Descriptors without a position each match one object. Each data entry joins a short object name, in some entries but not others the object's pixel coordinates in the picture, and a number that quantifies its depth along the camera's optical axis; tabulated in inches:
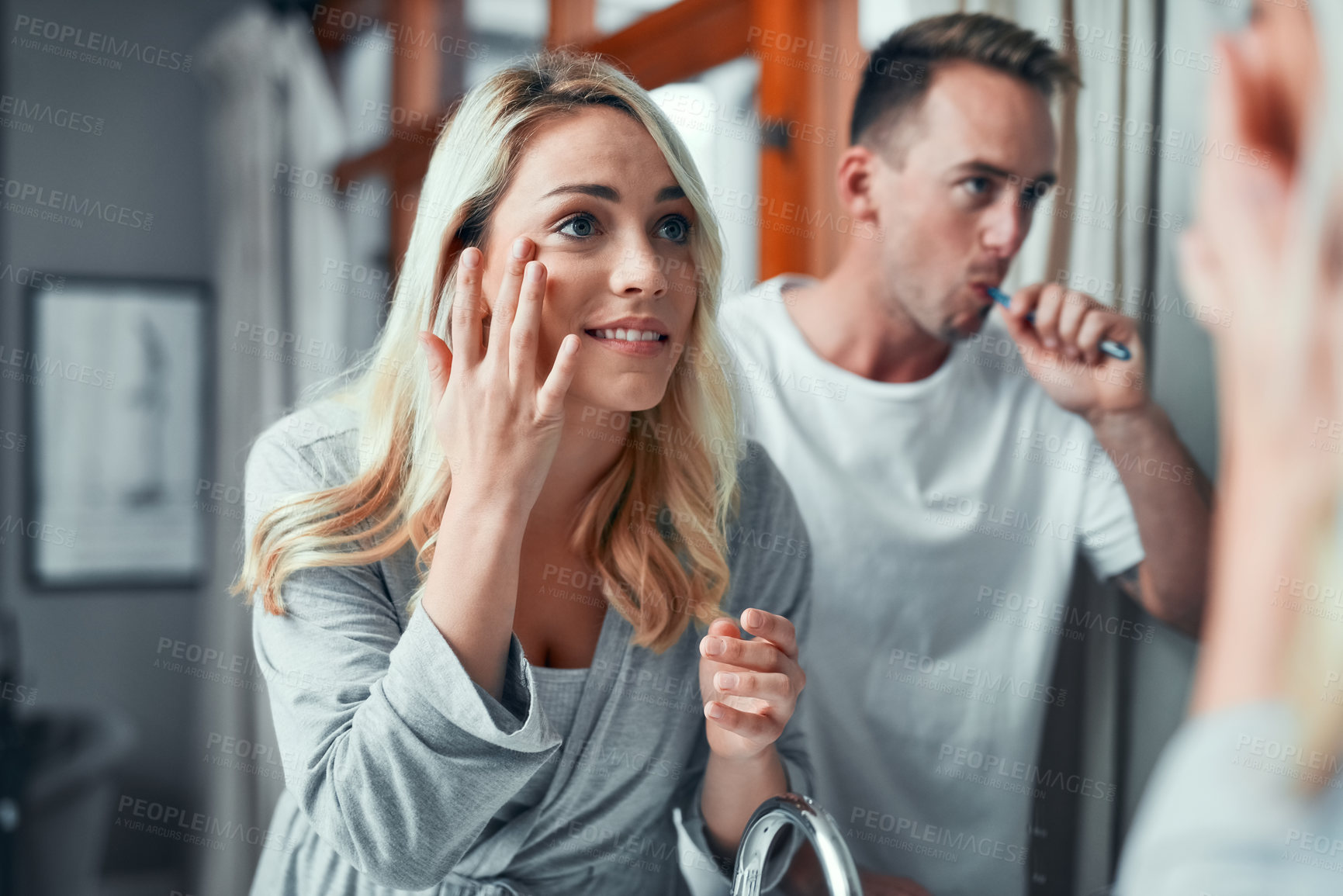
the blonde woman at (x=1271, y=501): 29.7
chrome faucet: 28.2
